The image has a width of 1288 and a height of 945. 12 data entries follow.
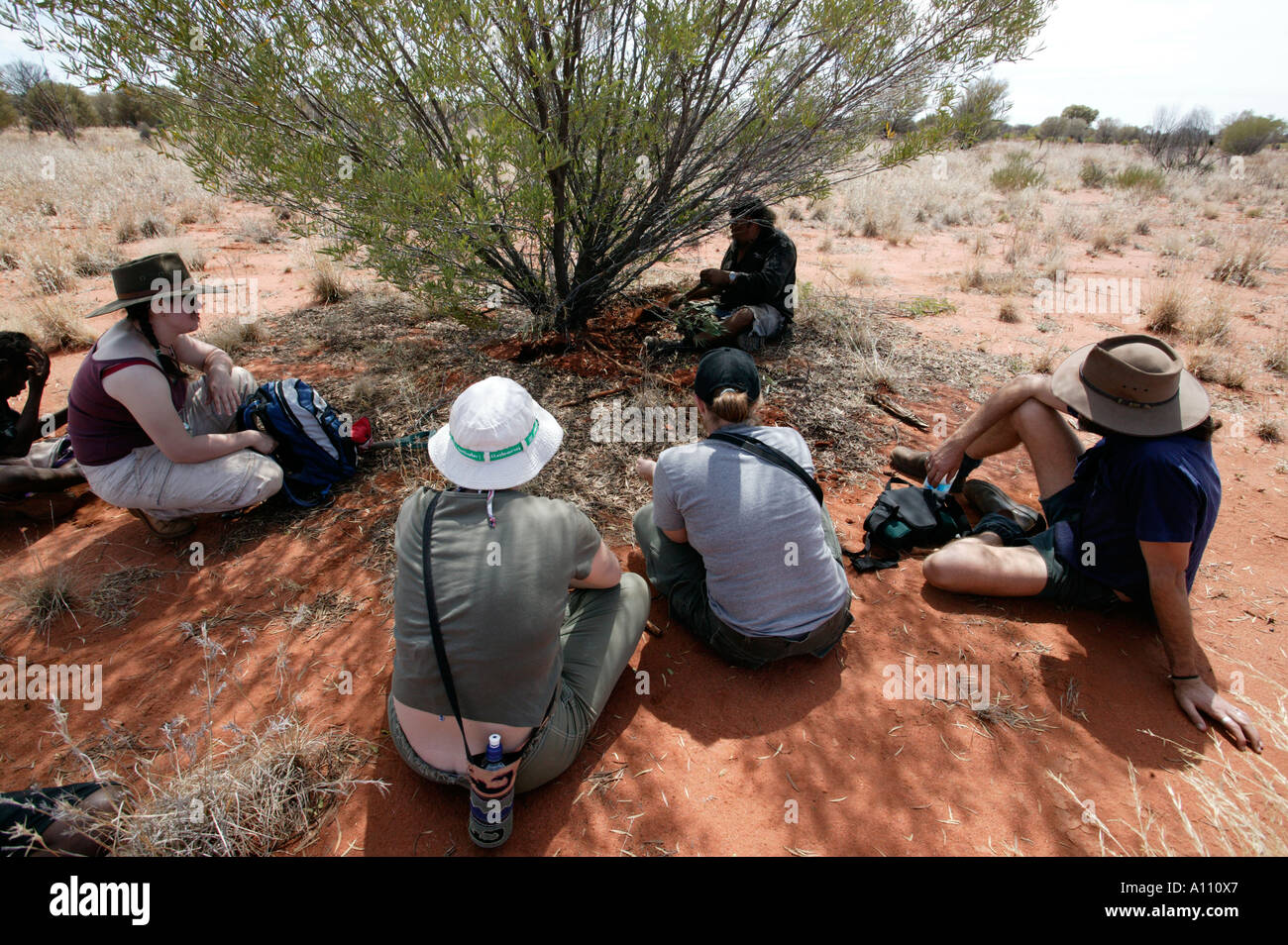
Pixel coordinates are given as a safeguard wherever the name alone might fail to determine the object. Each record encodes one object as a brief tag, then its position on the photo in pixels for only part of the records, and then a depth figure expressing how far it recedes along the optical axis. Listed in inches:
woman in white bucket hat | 69.3
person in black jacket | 208.2
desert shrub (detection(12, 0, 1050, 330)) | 127.7
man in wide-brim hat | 92.0
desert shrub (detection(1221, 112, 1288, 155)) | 814.5
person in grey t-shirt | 91.9
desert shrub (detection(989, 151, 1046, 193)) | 577.3
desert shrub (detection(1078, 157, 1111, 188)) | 634.8
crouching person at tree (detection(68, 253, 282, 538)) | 114.1
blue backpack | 137.8
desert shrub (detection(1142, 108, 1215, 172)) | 734.3
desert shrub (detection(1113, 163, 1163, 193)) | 573.6
